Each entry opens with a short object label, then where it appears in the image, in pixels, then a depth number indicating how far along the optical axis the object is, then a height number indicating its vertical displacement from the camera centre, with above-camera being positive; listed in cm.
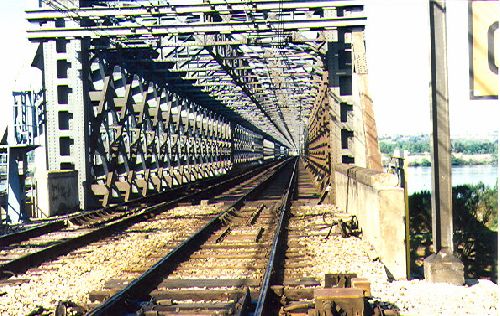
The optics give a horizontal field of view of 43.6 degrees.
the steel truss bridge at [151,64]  1572 +303
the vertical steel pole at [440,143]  757 +13
